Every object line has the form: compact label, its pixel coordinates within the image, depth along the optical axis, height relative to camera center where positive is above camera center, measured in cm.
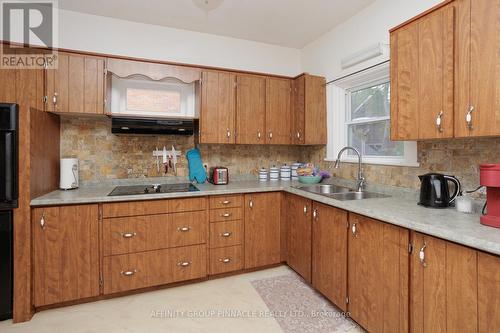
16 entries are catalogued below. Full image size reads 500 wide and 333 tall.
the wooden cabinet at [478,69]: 127 +50
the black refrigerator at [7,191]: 185 -19
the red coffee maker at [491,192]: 120 -13
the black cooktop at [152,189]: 238 -24
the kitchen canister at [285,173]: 330 -10
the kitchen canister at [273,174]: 325 -11
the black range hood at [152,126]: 251 +39
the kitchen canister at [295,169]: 332 -5
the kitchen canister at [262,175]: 322 -12
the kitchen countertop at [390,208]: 115 -28
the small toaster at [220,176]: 289 -12
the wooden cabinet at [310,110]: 297 +64
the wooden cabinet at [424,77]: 149 +56
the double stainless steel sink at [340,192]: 234 -26
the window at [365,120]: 235 +48
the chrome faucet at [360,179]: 244 -13
